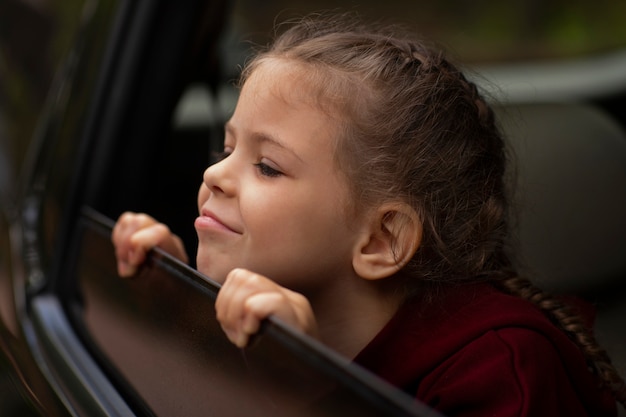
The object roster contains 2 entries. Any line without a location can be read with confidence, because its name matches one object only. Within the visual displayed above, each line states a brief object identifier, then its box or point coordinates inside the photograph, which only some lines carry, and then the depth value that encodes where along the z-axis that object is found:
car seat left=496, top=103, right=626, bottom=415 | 1.88
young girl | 1.53
